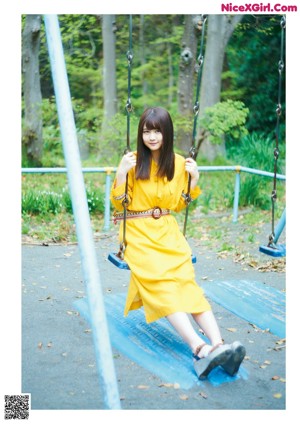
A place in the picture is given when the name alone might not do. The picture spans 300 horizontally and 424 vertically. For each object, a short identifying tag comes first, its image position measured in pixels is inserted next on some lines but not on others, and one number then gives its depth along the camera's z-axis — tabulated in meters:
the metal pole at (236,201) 7.30
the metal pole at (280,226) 4.50
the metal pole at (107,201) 6.62
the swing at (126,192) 3.23
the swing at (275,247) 3.73
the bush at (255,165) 7.88
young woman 3.35
